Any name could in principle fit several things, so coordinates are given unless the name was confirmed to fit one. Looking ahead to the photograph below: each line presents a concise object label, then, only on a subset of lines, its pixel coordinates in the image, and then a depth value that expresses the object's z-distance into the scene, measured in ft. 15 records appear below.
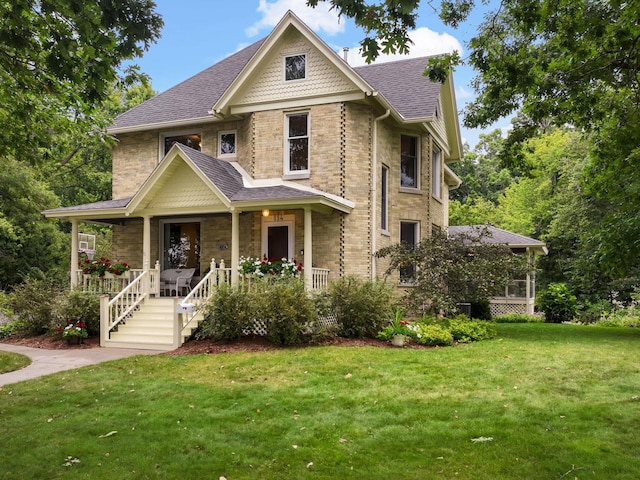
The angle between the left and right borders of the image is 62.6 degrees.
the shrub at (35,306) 44.86
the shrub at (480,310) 67.82
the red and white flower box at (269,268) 43.19
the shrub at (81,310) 42.70
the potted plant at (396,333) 38.60
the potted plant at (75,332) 40.86
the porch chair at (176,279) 52.16
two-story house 46.60
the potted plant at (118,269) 49.26
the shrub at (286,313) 36.86
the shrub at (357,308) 40.91
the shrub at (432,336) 39.19
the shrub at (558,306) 72.75
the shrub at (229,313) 38.27
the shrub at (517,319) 72.49
